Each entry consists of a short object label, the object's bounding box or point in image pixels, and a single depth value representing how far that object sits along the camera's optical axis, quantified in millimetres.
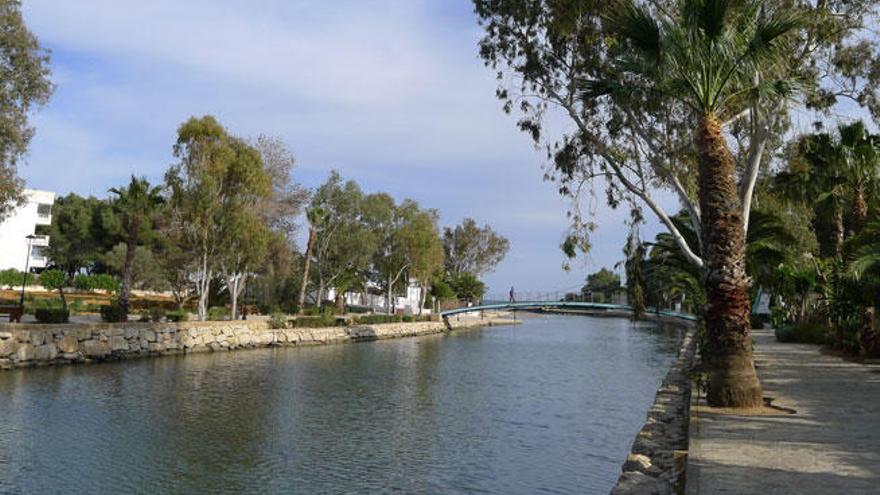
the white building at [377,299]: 80250
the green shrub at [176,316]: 35531
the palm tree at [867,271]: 18156
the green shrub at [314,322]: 43781
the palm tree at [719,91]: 13305
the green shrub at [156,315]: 34234
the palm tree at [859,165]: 23000
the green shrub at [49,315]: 27906
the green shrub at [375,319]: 53800
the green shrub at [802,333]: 32344
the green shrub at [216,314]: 41344
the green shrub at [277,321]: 41312
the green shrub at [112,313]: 31281
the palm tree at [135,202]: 34531
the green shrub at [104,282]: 63019
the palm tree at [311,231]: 53425
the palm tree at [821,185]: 23672
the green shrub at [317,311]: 51578
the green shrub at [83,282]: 63344
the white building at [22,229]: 80438
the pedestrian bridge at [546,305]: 70281
